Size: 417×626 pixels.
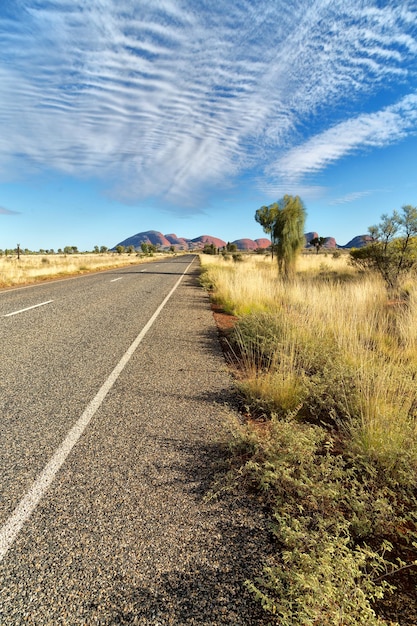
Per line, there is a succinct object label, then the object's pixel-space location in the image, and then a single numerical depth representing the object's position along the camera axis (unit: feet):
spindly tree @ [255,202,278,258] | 96.93
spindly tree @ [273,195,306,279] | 54.75
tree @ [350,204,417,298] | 37.70
